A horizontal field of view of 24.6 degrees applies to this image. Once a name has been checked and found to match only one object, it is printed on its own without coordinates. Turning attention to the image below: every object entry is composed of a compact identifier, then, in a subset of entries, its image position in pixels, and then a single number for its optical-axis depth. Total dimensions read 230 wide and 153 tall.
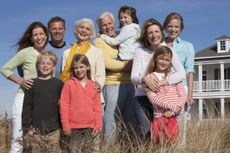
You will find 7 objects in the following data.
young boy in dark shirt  6.41
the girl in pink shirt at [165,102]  6.45
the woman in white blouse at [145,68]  6.69
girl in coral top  6.33
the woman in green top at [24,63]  6.68
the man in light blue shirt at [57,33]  7.27
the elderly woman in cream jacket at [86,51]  6.88
